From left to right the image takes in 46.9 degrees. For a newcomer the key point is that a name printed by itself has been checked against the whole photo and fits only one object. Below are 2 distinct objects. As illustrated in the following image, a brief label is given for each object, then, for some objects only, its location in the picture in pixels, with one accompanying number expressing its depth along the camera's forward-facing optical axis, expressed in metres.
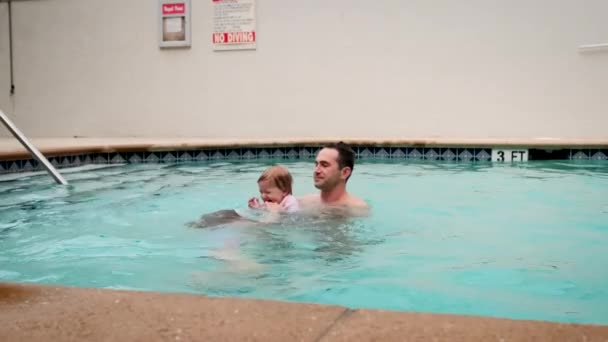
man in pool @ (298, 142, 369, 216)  4.07
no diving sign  9.41
